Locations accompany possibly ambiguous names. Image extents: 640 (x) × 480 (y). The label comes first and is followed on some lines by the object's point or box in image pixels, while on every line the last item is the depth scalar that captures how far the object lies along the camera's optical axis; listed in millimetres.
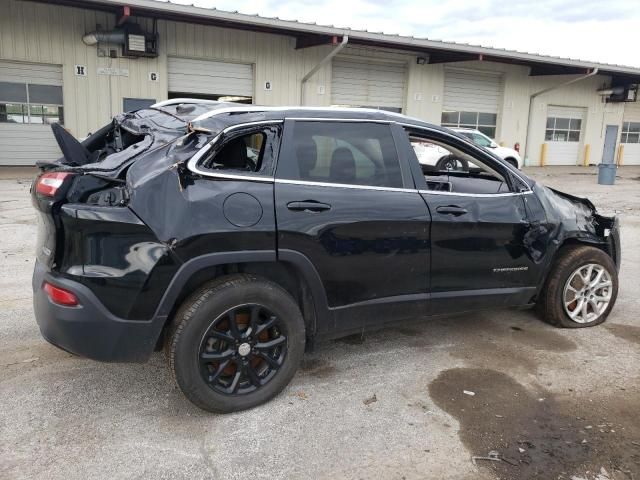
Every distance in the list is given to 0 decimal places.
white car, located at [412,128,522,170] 10437
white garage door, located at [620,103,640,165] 28938
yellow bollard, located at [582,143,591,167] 27266
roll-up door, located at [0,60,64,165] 15859
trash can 18047
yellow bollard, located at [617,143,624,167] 29005
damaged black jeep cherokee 2873
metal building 15805
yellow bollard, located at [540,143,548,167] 25484
